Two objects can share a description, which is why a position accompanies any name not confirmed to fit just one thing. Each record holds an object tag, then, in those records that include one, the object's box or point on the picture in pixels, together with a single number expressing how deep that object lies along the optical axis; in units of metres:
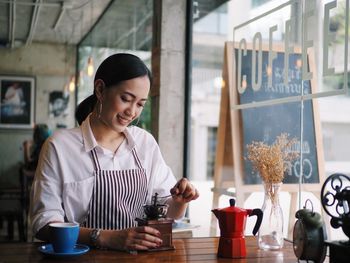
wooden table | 1.63
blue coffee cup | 1.61
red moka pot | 1.73
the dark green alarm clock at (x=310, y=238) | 1.58
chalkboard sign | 2.63
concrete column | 3.73
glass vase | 1.86
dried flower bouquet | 1.85
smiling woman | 1.89
